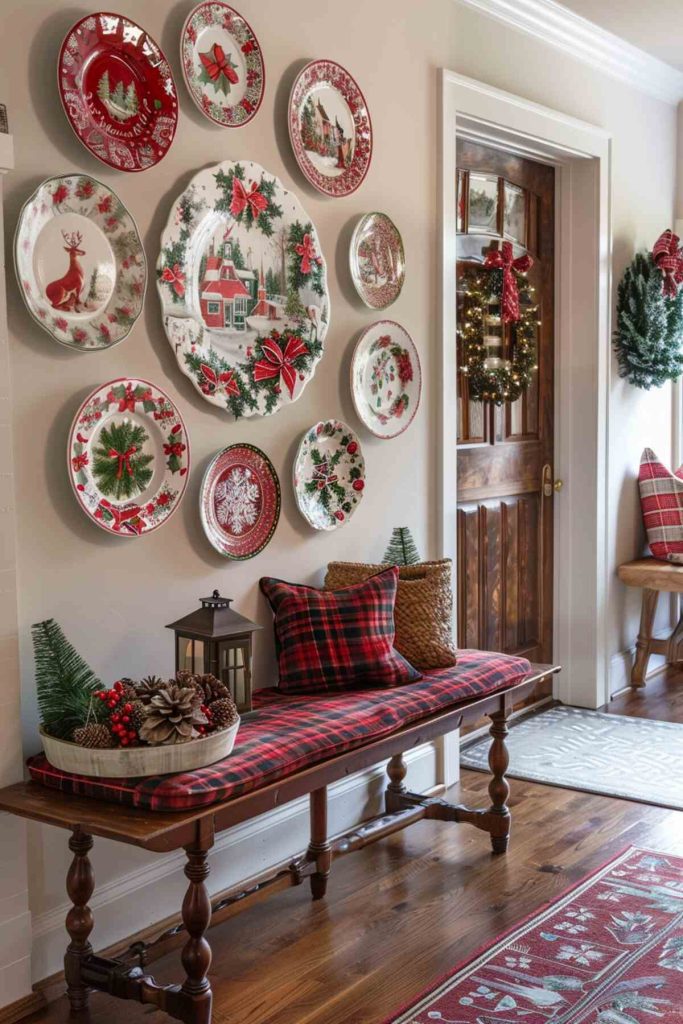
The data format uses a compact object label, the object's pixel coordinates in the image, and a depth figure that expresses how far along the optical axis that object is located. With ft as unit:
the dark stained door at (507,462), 13.77
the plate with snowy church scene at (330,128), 10.19
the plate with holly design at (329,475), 10.44
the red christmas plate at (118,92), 8.05
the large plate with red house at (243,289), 9.07
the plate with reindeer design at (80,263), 7.86
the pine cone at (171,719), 7.22
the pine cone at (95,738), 7.25
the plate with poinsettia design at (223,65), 9.04
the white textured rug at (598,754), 12.41
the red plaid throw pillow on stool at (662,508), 16.47
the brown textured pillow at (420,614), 10.38
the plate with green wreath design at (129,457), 8.27
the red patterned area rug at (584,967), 7.77
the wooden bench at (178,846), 6.99
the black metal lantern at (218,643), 8.48
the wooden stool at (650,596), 15.83
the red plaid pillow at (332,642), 9.66
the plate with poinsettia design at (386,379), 11.03
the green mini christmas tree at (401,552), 11.41
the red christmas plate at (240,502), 9.41
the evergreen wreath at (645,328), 15.84
